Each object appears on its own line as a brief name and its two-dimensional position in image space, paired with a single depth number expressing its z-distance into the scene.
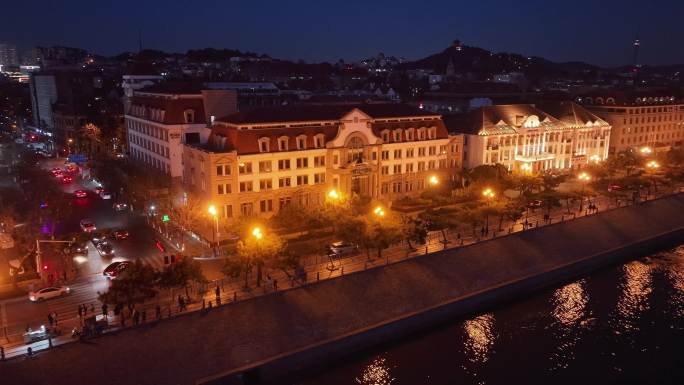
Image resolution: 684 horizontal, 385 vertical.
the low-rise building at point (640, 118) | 112.56
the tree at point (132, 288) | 36.22
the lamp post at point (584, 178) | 88.62
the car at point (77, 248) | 48.94
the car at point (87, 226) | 58.23
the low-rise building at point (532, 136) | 86.12
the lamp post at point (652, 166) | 101.11
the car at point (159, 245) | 53.15
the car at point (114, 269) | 44.91
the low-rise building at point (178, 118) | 72.06
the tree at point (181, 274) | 38.84
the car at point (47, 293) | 40.21
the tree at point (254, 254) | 42.12
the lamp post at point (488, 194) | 70.91
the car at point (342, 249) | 51.16
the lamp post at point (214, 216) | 56.20
